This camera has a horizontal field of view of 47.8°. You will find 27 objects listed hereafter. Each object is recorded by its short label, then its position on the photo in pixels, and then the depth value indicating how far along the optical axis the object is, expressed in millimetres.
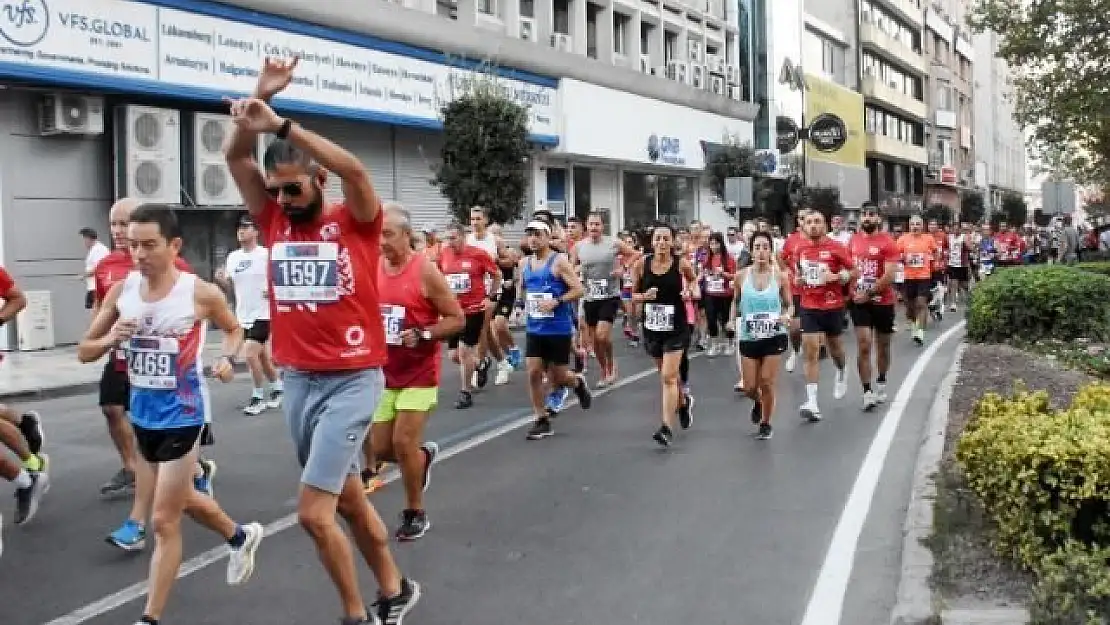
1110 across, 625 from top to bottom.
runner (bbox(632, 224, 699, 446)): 10070
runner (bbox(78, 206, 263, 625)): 5398
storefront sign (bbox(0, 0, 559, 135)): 17578
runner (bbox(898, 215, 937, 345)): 19219
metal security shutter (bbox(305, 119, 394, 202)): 24438
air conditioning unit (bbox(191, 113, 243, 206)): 20609
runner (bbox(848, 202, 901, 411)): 12117
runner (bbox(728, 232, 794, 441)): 10562
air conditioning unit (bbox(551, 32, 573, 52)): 33375
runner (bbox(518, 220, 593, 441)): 10562
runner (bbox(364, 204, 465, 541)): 6906
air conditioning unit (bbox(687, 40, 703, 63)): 43375
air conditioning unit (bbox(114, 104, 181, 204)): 19375
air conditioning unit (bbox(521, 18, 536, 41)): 32062
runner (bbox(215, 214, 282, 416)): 12094
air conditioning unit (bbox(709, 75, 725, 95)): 44531
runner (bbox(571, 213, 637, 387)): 14375
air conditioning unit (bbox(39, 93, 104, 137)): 18203
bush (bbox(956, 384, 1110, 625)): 4867
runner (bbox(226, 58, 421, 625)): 4762
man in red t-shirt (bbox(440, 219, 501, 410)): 12656
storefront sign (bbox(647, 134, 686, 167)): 37844
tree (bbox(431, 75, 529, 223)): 24859
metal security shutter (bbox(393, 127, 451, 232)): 27000
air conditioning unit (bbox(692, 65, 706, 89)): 43156
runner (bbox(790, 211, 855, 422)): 11625
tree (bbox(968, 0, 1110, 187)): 25984
